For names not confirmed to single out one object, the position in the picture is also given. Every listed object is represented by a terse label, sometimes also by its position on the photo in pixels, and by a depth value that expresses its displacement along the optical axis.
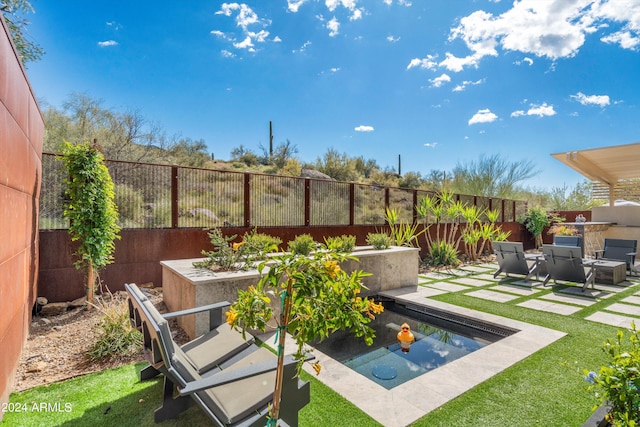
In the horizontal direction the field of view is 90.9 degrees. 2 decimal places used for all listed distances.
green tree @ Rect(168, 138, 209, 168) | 16.70
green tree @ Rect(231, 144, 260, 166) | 23.24
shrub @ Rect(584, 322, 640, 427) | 1.41
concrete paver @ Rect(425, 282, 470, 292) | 6.40
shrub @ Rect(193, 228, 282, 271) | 4.37
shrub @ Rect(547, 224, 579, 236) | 10.16
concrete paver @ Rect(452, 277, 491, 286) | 6.91
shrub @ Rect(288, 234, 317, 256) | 4.94
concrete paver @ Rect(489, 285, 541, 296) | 6.04
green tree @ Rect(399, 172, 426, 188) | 25.30
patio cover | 9.41
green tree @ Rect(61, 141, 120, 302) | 4.35
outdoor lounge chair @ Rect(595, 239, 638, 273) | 7.87
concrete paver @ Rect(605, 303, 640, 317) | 4.77
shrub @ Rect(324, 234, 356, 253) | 5.72
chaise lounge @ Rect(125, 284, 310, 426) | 1.76
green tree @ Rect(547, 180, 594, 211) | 20.22
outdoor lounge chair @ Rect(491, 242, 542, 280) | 7.10
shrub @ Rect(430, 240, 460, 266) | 9.50
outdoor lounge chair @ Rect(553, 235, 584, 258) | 8.14
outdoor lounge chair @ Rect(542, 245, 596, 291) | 6.09
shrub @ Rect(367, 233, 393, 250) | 6.39
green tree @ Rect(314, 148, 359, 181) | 21.55
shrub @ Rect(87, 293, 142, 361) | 3.28
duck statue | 3.80
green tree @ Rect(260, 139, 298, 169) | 22.80
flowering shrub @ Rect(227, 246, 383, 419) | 1.25
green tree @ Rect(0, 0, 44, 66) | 7.93
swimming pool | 3.25
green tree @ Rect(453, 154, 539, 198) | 18.88
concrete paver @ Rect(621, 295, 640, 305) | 5.36
